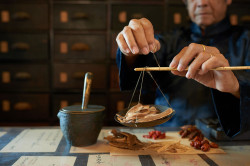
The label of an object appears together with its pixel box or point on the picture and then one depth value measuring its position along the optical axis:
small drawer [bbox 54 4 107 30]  2.29
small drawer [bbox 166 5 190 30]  2.35
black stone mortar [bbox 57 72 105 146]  0.96
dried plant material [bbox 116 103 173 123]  0.86
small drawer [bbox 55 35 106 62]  2.33
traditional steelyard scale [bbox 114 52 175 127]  0.82
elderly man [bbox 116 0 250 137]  0.98
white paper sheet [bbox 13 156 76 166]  0.80
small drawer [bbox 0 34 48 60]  2.33
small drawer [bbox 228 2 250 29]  2.40
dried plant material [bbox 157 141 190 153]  0.92
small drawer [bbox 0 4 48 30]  2.29
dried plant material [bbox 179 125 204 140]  1.06
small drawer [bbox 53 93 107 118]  2.37
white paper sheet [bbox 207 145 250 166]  0.83
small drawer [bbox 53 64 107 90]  2.35
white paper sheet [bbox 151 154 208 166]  0.82
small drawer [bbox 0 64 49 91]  2.35
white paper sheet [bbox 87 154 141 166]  0.81
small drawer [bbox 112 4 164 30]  2.31
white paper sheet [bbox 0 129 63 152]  0.93
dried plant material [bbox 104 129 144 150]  0.94
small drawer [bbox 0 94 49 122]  2.37
